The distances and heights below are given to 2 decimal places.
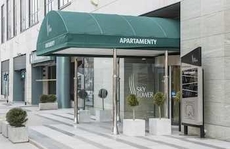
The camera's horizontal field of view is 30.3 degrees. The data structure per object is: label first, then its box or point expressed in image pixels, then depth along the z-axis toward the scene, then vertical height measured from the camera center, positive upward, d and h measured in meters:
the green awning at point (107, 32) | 14.07 +1.63
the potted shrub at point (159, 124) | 14.06 -1.49
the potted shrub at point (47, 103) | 29.58 -1.67
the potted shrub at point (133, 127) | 13.85 -1.56
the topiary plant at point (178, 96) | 14.72 -0.60
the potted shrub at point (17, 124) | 13.25 -1.42
